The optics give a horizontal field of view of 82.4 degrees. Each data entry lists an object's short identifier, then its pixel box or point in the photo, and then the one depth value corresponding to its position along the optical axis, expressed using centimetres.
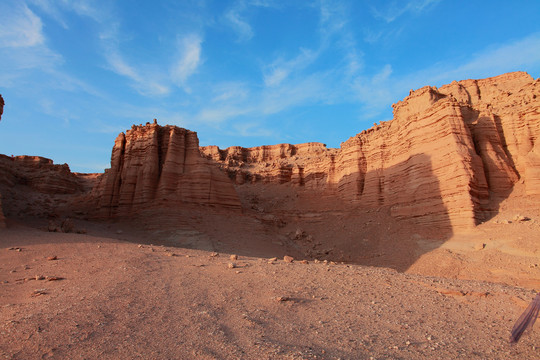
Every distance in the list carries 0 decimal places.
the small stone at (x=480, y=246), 1494
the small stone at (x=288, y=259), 1168
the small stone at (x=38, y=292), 624
